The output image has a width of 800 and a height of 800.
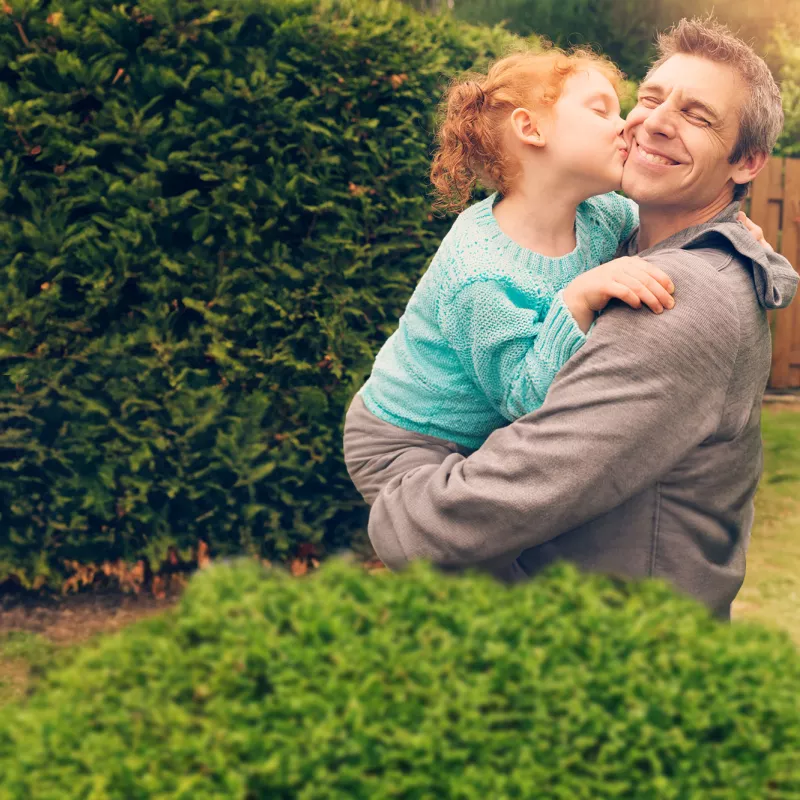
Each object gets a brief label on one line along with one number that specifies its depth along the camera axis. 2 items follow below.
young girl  2.25
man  1.92
